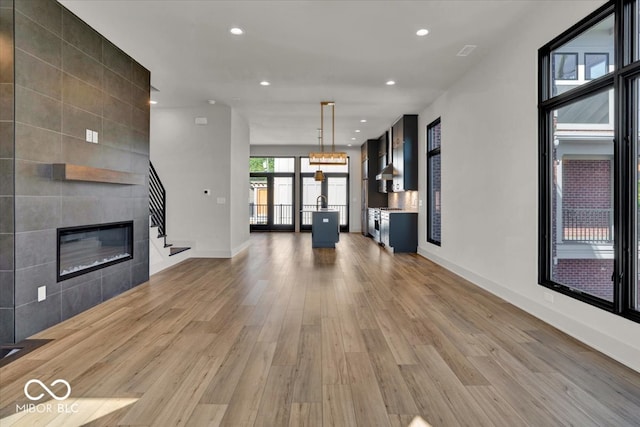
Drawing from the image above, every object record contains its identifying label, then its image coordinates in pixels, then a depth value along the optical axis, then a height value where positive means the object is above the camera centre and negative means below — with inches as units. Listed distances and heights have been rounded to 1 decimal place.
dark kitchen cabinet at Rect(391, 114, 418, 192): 308.7 +56.8
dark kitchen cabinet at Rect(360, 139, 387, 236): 438.9 +46.7
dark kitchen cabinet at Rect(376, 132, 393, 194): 382.0 +66.2
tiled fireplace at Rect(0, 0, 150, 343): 113.4 +19.5
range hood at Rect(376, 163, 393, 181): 352.0 +43.9
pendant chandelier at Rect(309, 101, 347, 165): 281.1 +46.8
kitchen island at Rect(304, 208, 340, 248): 339.6 -11.5
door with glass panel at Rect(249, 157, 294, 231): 494.0 +39.2
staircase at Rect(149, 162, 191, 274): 229.6 -13.5
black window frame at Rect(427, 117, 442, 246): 276.4 +24.0
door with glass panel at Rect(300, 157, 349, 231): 494.6 +36.7
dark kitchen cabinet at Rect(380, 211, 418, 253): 306.8 -13.6
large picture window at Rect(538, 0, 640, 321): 101.4 +18.9
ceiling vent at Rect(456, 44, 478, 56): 172.1 +83.6
